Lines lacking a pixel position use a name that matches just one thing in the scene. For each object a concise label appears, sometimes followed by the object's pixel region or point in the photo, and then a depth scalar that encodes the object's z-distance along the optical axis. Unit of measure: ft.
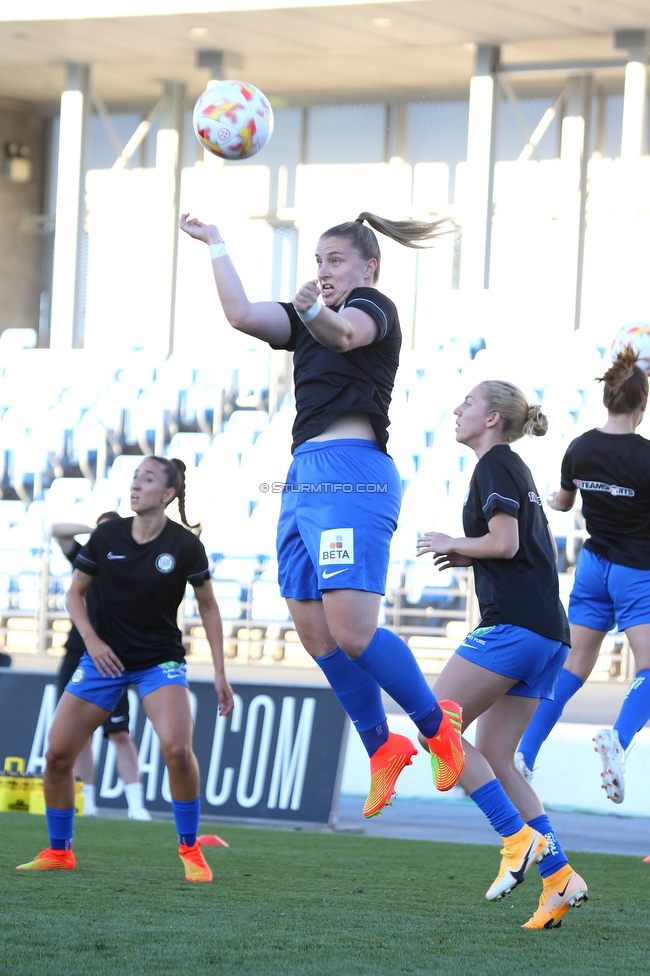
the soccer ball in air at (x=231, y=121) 28.25
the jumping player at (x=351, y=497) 26.43
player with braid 35.88
